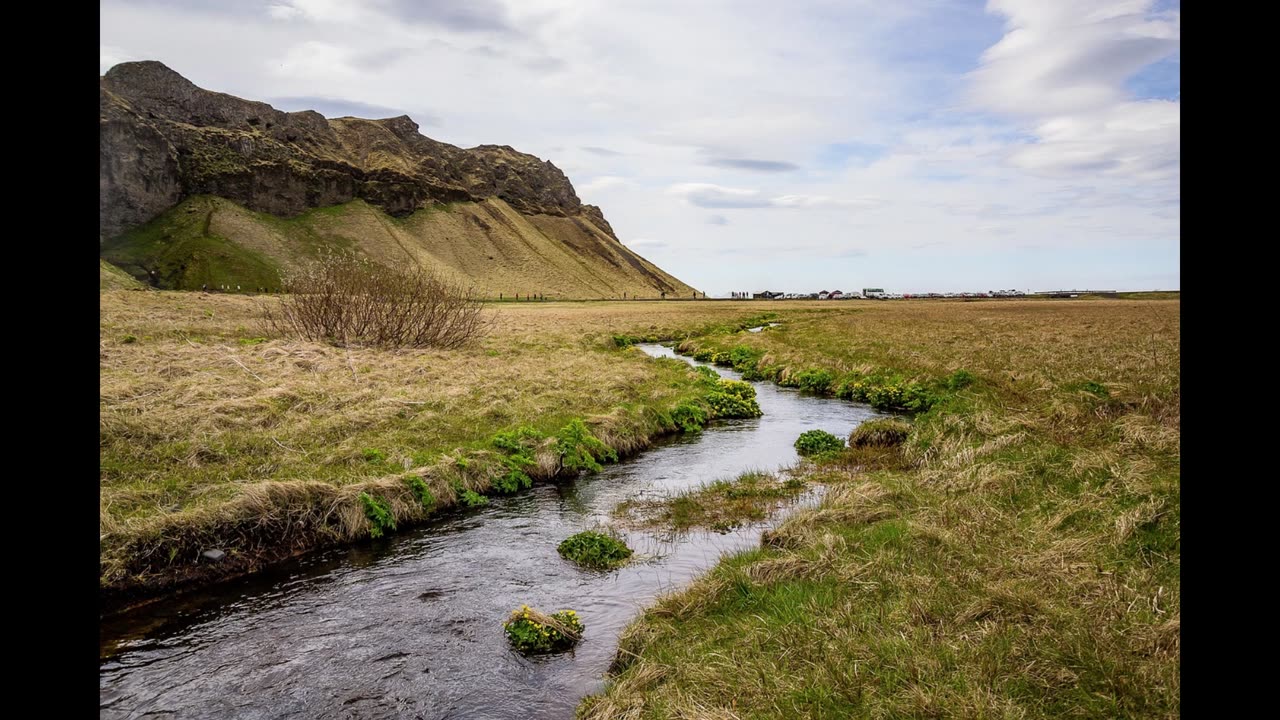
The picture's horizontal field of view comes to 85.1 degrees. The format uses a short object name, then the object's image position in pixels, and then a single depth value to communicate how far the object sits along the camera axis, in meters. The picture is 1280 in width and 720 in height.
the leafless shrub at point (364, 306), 34.06
